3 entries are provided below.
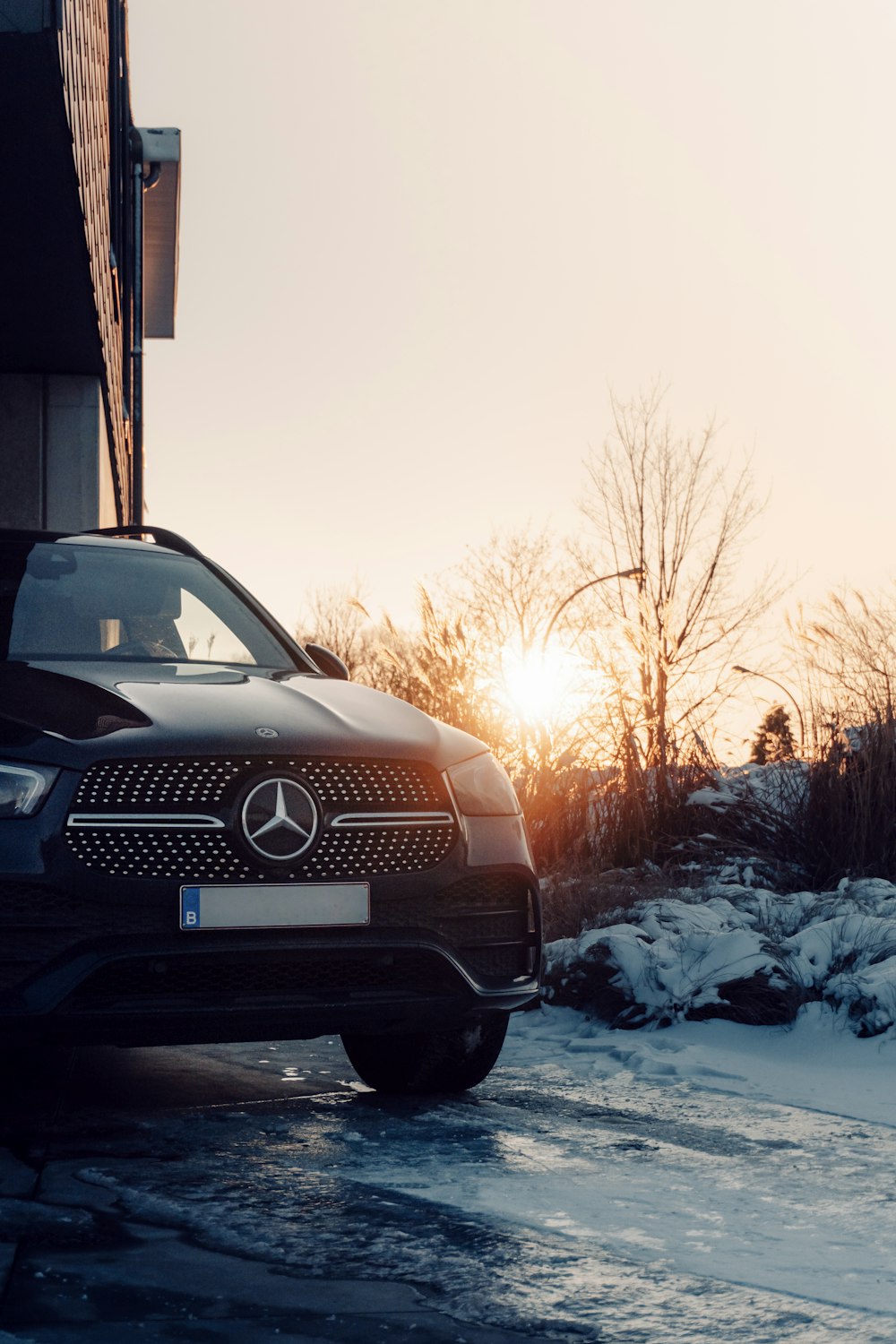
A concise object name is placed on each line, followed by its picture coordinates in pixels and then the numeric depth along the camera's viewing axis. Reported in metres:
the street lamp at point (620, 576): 22.68
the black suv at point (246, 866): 3.41
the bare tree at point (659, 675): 9.35
